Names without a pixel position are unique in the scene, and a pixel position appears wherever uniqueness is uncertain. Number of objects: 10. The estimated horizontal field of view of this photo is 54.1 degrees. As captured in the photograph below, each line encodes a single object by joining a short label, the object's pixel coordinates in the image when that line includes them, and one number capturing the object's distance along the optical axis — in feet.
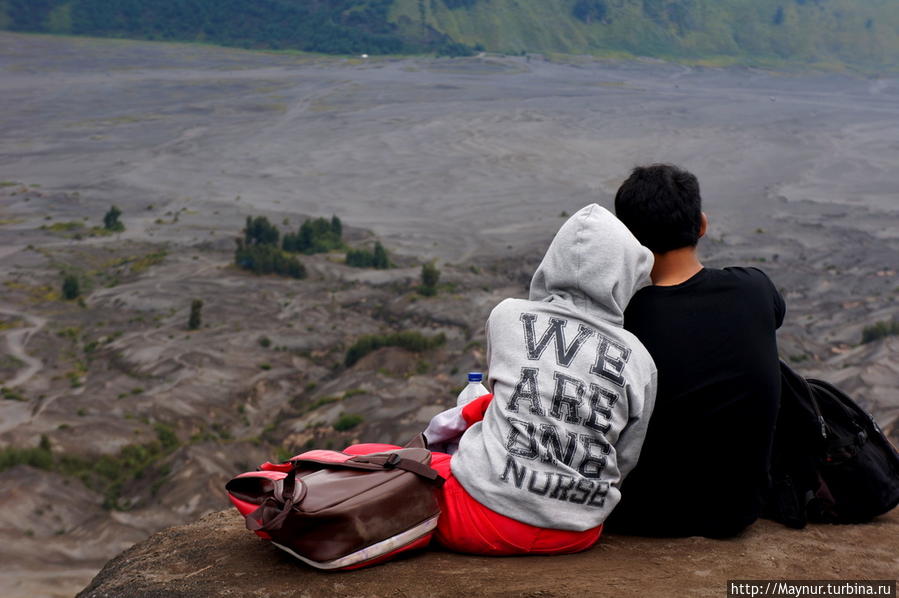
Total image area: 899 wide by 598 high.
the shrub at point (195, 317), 110.73
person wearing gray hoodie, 9.61
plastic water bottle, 11.89
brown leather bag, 9.42
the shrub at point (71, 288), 121.29
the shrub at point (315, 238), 150.41
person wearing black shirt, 10.23
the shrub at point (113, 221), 158.10
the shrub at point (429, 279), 125.39
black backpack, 11.25
